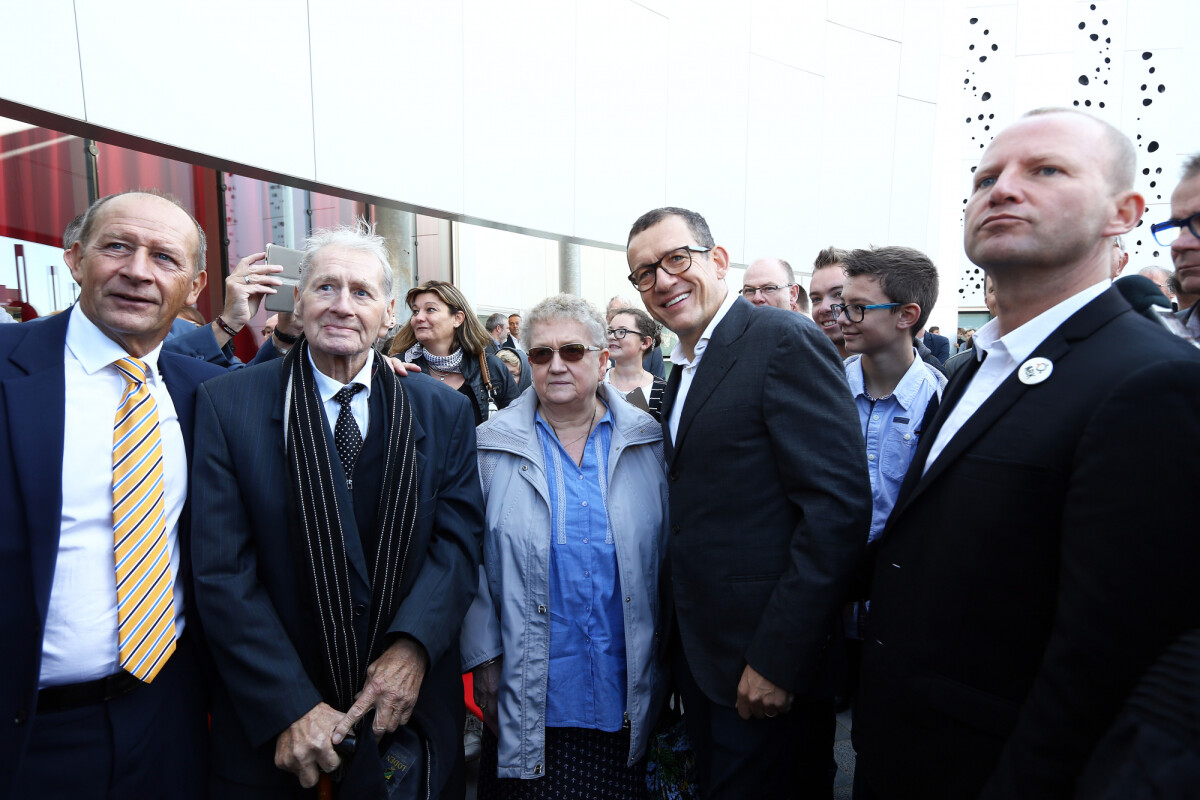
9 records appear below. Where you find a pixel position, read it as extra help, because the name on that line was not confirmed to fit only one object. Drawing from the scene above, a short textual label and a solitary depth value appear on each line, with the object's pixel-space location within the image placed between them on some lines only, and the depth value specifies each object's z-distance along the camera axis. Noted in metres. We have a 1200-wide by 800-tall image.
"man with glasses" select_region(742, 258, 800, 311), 3.79
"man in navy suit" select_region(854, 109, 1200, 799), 0.92
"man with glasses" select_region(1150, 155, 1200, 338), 1.43
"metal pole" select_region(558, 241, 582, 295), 7.18
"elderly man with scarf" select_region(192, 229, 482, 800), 1.57
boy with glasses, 2.43
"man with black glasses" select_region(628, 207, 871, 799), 1.65
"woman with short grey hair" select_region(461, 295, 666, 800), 1.98
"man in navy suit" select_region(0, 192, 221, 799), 1.43
